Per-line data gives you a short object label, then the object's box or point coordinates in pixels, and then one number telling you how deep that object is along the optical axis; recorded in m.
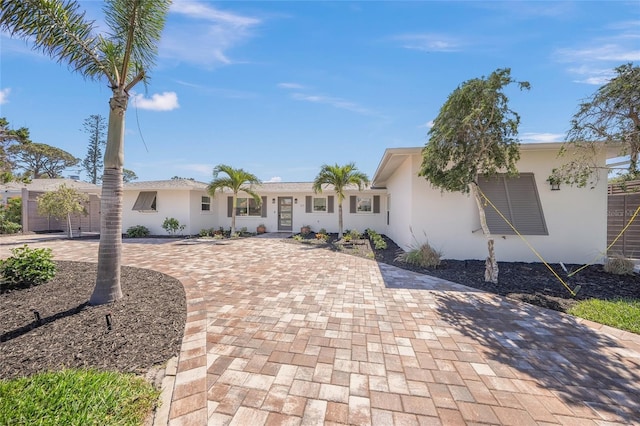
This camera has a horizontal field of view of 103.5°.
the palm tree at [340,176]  12.72
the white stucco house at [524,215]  7.38
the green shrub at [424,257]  7.05
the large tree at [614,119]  4.55
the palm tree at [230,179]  13.34
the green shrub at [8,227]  14.55
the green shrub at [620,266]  6.38
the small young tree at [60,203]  12.48
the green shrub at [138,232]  14.34
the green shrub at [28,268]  4.74
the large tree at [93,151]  34.53
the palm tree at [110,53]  3.83
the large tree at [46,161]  26.95
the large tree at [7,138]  8.71
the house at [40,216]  15.56
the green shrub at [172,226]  14.29
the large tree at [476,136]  5.30
